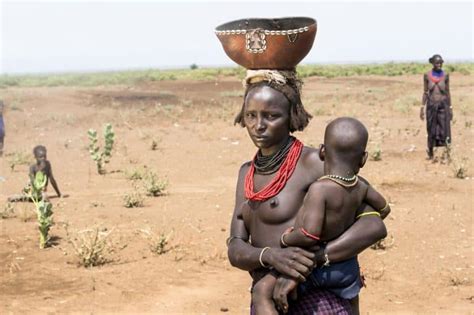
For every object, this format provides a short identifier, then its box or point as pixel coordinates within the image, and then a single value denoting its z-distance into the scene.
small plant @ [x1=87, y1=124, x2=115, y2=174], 20.75
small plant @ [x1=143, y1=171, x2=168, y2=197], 16.95
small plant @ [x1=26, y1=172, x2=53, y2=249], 12.12
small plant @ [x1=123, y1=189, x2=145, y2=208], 15.58
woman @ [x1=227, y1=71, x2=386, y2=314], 4.24
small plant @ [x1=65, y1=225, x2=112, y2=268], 11.17
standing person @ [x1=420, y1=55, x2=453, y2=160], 19.58
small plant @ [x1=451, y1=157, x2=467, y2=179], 18.09
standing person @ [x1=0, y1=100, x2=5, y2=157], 21.31
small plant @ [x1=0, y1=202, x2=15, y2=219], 14.66
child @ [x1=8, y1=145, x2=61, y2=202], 15.78
